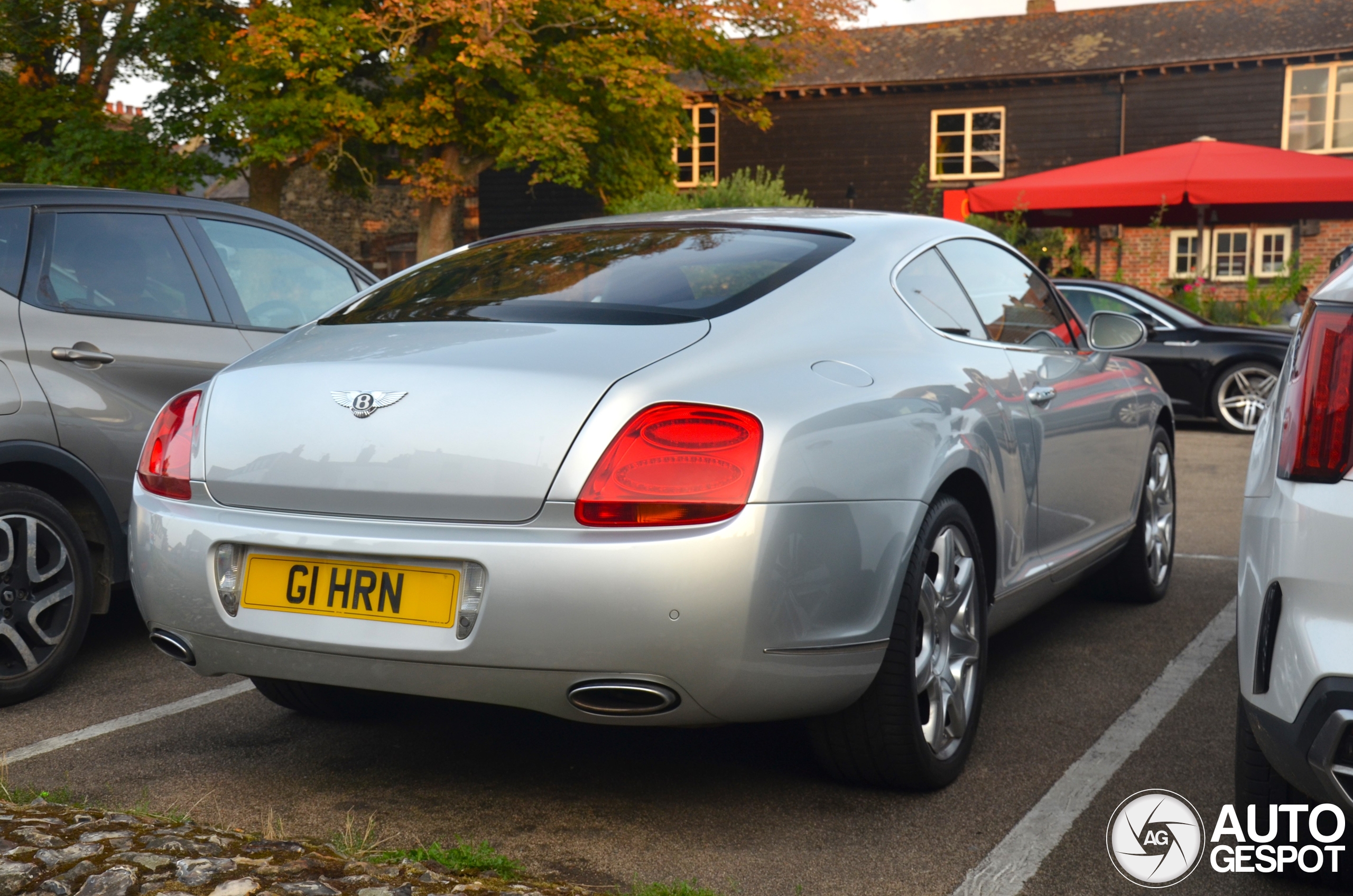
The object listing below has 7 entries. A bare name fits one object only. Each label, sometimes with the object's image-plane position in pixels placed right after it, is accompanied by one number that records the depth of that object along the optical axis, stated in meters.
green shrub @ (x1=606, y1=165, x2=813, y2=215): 20.52
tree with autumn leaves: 22.95
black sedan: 12.04
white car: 2.24
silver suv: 4.01
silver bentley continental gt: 2.63
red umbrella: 14.71
